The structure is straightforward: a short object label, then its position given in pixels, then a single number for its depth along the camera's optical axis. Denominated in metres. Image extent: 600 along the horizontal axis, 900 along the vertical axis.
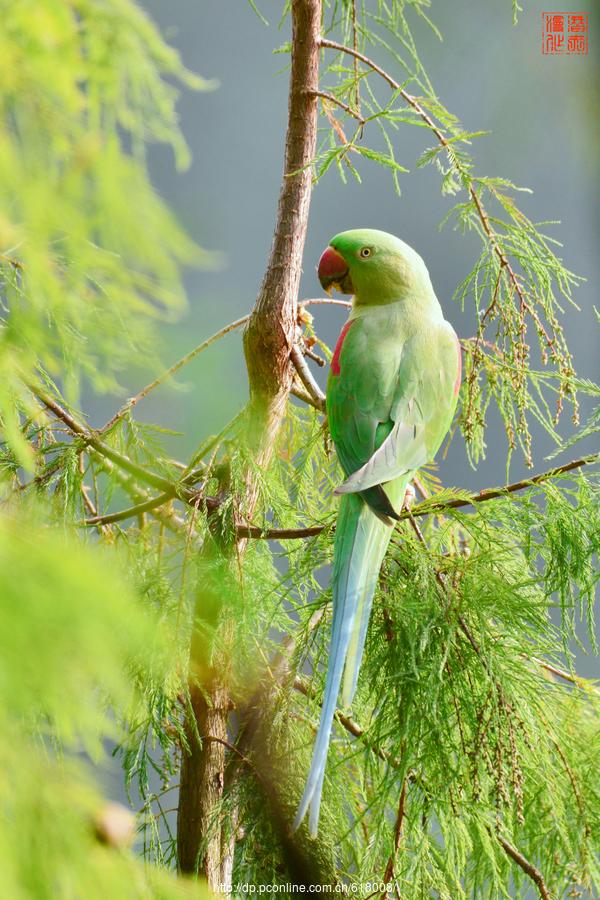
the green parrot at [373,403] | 11.09
